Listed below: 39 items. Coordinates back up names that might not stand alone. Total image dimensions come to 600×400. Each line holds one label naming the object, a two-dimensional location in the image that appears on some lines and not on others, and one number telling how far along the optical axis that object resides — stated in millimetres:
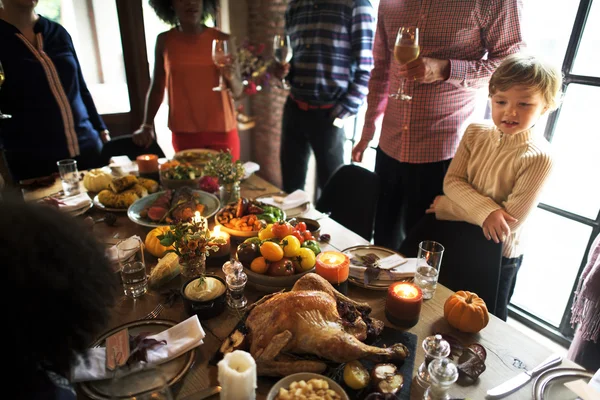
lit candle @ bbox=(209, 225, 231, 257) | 1261
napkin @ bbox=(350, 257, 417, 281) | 1199
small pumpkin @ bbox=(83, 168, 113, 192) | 1814
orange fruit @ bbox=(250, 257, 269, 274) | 1130
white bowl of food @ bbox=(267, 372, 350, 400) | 758
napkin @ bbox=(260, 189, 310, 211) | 1699
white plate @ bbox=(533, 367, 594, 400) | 833
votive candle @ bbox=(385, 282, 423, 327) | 1001
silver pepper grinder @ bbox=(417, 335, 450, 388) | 830
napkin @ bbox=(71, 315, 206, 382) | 825
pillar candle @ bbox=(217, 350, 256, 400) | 738
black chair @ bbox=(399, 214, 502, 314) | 1372
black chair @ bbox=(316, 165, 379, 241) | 1847
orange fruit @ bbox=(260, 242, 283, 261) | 1125
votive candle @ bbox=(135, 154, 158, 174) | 1942
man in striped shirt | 2342
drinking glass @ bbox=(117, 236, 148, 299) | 1116
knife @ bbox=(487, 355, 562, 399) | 825
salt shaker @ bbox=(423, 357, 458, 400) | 764
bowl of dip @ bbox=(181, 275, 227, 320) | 1036
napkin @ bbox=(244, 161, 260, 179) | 2059
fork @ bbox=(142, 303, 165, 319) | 1056
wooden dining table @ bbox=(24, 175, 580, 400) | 846
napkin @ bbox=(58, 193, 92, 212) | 1567
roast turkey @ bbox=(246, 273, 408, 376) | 837
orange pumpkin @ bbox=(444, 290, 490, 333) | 985
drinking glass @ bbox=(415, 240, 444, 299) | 1151
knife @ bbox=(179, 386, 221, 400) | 800
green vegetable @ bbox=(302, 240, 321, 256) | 1242
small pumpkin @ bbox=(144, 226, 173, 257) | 1296
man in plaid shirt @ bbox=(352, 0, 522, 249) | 1644
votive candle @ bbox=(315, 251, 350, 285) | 1096
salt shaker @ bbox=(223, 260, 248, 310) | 1064
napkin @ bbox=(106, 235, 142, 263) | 1212
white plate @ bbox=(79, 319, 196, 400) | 804
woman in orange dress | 2246
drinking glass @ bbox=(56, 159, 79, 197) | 1758
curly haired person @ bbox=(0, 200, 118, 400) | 564
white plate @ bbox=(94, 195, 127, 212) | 1628
